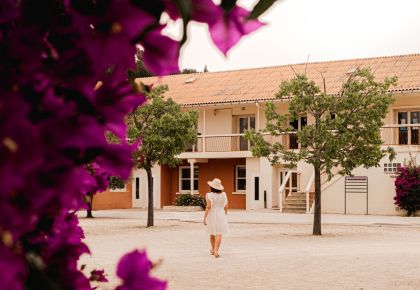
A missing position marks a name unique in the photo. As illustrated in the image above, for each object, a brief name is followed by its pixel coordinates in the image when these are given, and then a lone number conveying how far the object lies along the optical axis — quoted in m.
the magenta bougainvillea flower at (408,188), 45.28
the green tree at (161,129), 38.38
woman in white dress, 25.63
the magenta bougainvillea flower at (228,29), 1.65
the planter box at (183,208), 50.97
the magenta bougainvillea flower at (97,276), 2.52
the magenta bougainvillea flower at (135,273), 1.84
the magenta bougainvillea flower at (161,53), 1.68
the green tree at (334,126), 34.36
